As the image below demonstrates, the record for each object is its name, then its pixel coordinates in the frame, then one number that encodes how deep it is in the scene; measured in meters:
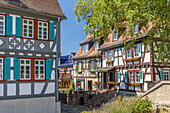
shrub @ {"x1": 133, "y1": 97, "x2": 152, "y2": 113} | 10.32
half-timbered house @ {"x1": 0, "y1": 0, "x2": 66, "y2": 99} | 13.77
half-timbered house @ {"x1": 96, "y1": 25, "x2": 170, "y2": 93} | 20.08
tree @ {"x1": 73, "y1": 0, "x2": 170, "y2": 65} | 10.86
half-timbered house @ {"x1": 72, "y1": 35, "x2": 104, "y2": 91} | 28.89
